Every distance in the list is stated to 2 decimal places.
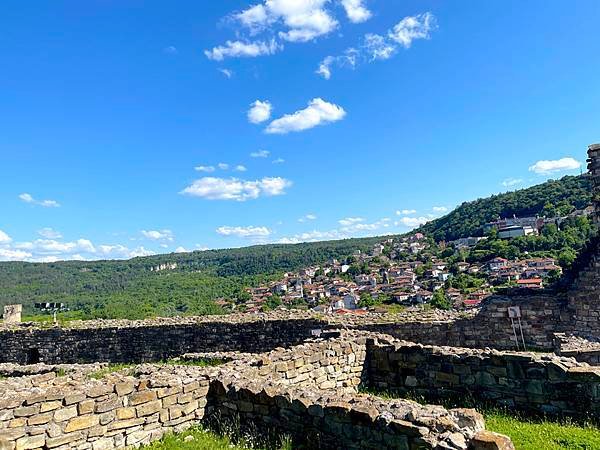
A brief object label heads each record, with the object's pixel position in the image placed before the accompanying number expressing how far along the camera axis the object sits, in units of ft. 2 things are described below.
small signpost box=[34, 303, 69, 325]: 63.03
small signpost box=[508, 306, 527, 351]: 40.63
